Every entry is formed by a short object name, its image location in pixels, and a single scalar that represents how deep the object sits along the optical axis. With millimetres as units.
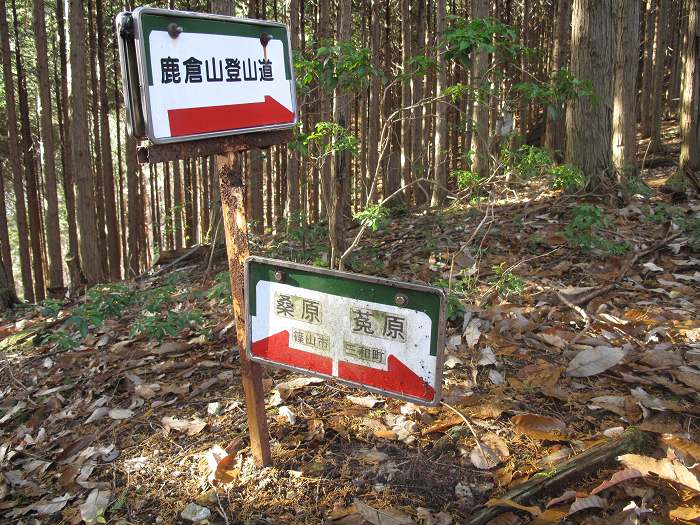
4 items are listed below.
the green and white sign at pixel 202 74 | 1936
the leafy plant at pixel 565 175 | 4574
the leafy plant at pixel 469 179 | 4547
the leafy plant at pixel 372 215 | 3918
